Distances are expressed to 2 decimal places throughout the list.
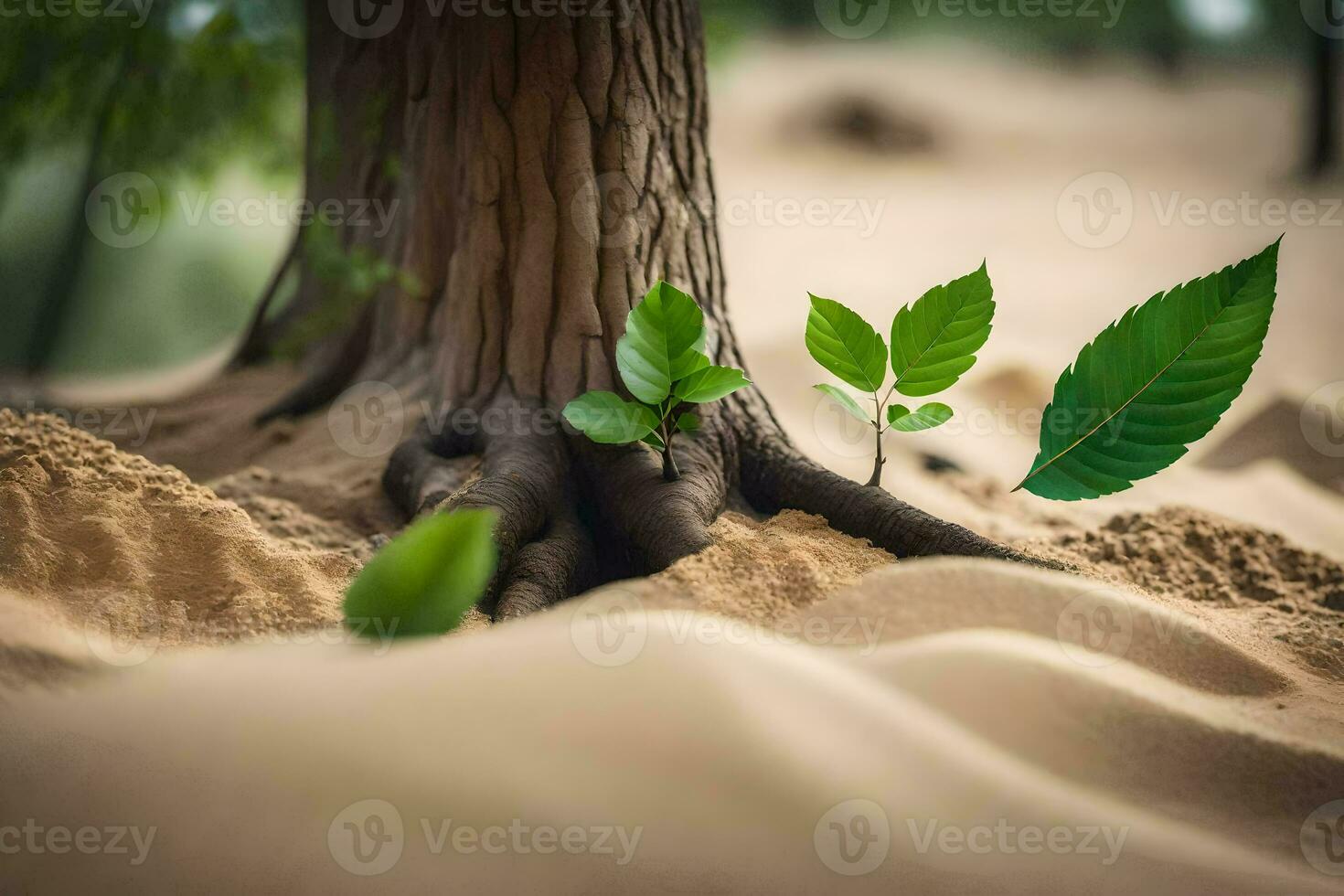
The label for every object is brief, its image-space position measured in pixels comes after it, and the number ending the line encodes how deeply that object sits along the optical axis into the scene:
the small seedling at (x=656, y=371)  1.57
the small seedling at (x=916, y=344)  1.59
